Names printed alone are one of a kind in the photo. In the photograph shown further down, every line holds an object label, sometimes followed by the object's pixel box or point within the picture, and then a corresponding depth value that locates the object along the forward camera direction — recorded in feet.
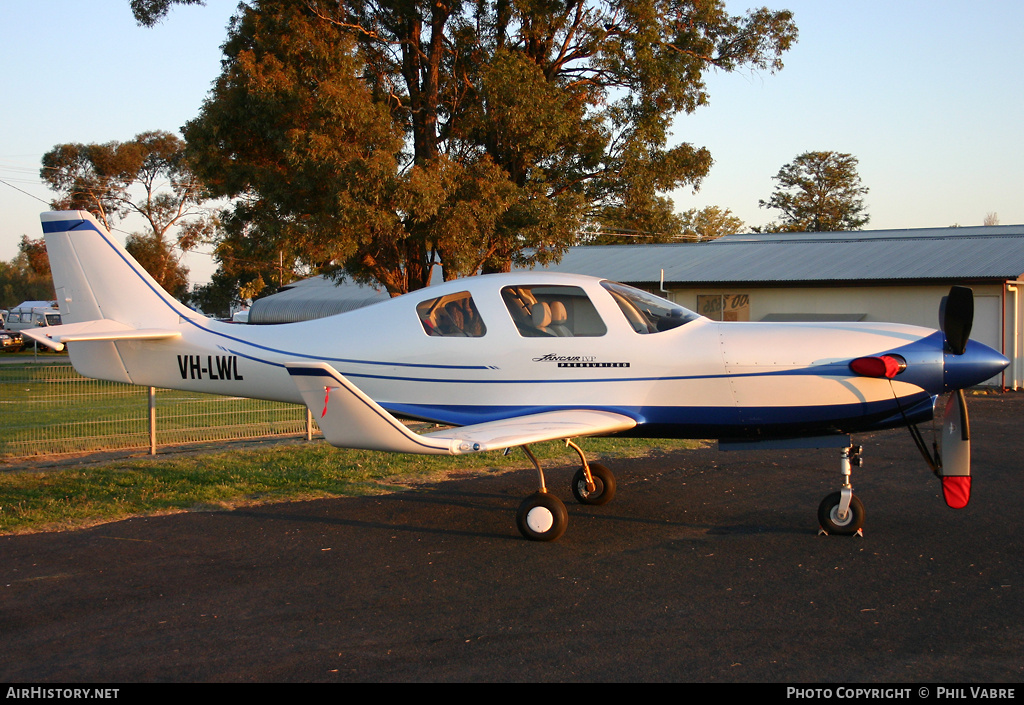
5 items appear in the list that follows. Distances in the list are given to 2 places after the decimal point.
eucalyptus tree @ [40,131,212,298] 187.52
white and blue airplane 22.47
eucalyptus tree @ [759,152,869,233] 229.25
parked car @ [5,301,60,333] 189.19
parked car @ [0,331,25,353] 155.53
